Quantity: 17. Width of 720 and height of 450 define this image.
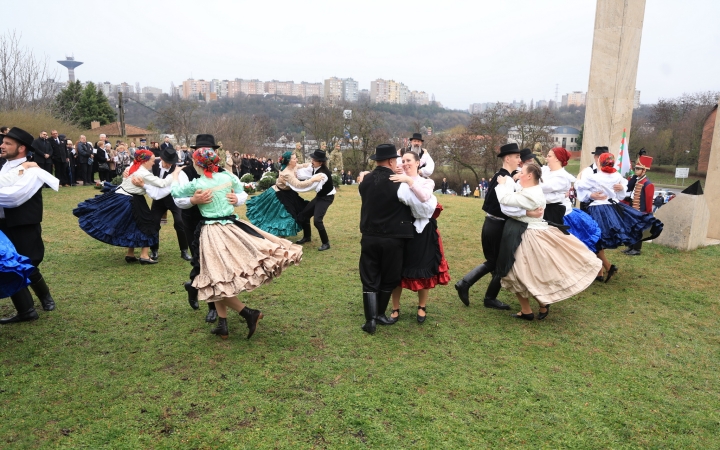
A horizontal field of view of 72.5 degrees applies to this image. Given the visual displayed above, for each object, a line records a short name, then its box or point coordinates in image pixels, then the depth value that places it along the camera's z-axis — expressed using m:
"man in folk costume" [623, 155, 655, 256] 9.44
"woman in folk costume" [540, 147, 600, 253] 6.16
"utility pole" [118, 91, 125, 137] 29.60
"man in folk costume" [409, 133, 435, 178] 7.55
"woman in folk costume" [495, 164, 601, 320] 5.27
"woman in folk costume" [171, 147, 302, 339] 4.41
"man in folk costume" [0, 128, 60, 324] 5.00
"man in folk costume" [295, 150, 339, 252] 8.75
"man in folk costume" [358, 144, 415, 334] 4.91
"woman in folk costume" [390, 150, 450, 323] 4.92
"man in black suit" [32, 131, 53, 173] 13.59
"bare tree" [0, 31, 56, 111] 25.72
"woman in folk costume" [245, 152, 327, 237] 8.75
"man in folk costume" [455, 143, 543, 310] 5.74
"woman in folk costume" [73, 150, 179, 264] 7.18
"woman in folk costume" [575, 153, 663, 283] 7.03
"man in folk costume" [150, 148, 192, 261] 7.64
